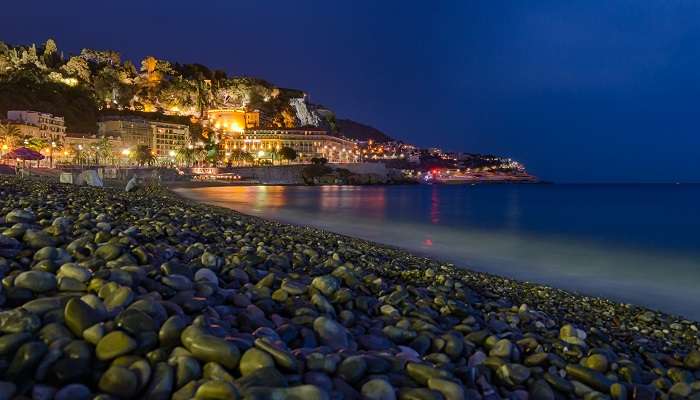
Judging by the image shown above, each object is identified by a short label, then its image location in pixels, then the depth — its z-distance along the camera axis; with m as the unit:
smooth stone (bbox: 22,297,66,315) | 2.94
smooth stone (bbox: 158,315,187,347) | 2.74
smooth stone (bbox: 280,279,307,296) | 4.40
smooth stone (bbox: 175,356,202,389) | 2.45
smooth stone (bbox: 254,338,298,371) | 2.64
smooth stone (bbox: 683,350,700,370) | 5.03
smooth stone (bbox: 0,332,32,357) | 2.53
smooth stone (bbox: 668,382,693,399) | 3.74
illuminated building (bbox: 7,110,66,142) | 93.12
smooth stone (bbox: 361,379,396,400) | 2.53
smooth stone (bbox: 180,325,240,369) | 2.60
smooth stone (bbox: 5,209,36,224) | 6.19
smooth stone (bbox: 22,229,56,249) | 4.75
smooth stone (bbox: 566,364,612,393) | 3.45
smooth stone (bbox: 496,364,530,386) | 3.33
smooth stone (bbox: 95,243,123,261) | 4.59
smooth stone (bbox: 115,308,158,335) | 2.75
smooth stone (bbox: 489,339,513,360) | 3.83
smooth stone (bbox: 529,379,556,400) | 3.14
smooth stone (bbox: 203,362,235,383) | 2.48
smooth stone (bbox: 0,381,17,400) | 2.20
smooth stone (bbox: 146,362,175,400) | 2.36
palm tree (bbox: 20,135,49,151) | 77.12
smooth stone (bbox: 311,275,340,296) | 4.64
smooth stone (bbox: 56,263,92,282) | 3.62
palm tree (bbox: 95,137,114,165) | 104.44
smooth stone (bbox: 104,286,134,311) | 3.13
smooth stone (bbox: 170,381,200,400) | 2.32
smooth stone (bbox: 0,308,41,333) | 2.73
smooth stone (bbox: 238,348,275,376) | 2.57
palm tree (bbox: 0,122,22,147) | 77.50
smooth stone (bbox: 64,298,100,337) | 2.76
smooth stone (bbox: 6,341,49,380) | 2.39
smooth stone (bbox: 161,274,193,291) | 3.90
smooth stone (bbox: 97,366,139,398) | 2.35
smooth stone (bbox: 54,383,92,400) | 2.25
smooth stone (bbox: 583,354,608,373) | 4.03
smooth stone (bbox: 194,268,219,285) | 4.31
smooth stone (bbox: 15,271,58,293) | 3.42
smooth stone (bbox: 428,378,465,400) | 2.65
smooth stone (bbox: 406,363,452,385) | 2.82
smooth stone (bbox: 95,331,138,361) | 2.56
